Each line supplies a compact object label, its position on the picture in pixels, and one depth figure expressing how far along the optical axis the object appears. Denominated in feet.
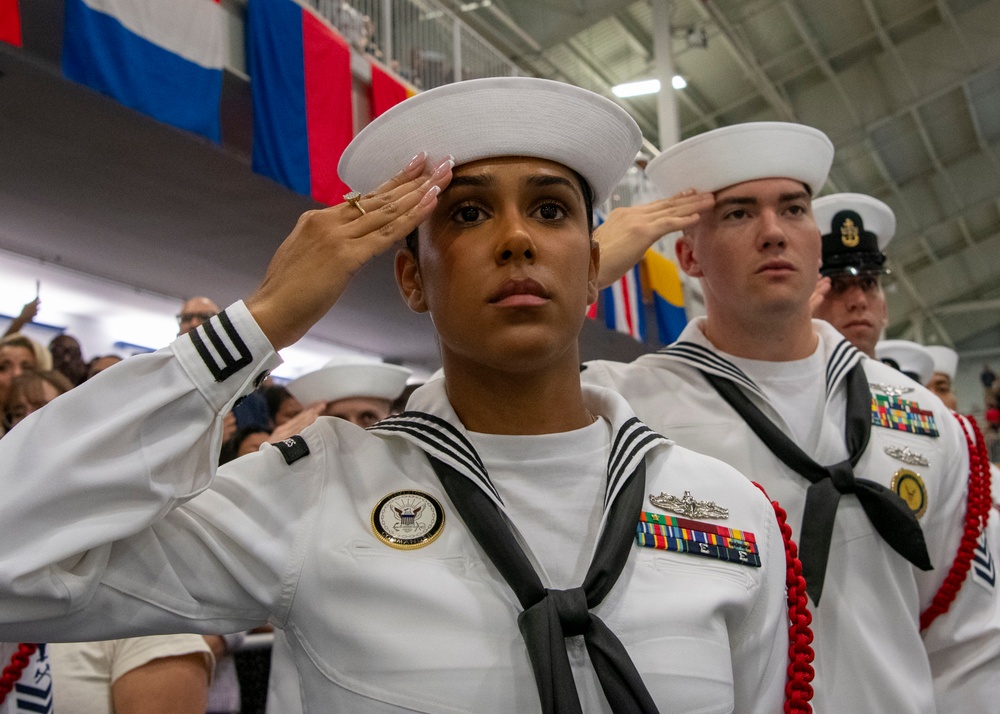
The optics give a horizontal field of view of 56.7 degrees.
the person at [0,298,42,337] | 10.66
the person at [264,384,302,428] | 14.62
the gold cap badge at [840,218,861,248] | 9.29
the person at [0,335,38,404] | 11.08
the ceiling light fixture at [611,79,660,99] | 46.65
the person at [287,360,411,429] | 13.10
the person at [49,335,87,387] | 15.76
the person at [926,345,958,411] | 20.43
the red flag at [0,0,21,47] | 13.76
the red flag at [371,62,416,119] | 23.75
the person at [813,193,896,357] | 9.26
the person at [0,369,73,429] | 9.79
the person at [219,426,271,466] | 11.69
